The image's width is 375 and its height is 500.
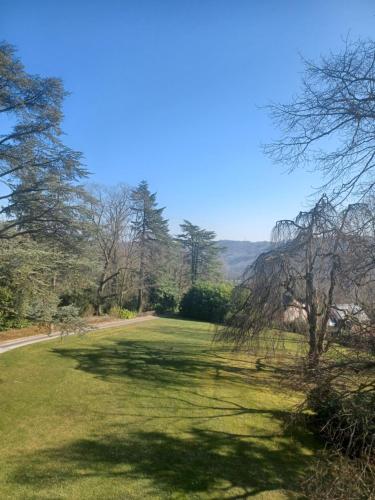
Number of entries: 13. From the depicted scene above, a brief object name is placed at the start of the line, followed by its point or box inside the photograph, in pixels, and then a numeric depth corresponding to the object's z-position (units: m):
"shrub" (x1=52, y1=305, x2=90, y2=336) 8.93
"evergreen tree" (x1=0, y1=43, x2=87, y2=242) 9.29
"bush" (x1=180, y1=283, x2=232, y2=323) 29.73
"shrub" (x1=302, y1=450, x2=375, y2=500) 3.14
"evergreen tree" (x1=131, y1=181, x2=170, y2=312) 30.86
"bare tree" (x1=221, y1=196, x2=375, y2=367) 7.71
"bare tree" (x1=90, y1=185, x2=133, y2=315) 27.61
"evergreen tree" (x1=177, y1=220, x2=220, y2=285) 42.03
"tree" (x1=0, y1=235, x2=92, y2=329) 7.18
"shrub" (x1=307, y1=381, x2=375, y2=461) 3.89
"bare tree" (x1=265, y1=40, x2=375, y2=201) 3.99
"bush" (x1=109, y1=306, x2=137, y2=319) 26.10
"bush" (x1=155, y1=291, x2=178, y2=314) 32.09
